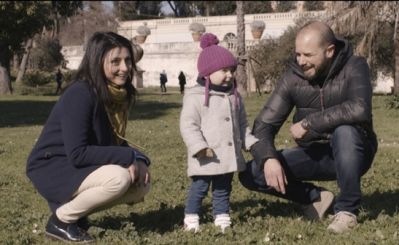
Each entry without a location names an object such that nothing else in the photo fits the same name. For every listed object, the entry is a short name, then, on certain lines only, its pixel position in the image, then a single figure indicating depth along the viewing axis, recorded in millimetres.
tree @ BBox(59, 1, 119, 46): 58750
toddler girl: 5109
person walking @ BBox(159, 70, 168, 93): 38591
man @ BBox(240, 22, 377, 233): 4922
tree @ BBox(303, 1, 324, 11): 64088
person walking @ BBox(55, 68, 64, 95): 38688
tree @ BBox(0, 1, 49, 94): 23500
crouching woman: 4711
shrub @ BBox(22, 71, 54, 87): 45188
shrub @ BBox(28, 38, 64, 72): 53969
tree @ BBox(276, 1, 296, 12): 67875
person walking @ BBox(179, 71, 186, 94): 38253
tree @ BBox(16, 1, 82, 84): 30214
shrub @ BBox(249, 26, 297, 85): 34031
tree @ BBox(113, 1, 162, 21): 66625
